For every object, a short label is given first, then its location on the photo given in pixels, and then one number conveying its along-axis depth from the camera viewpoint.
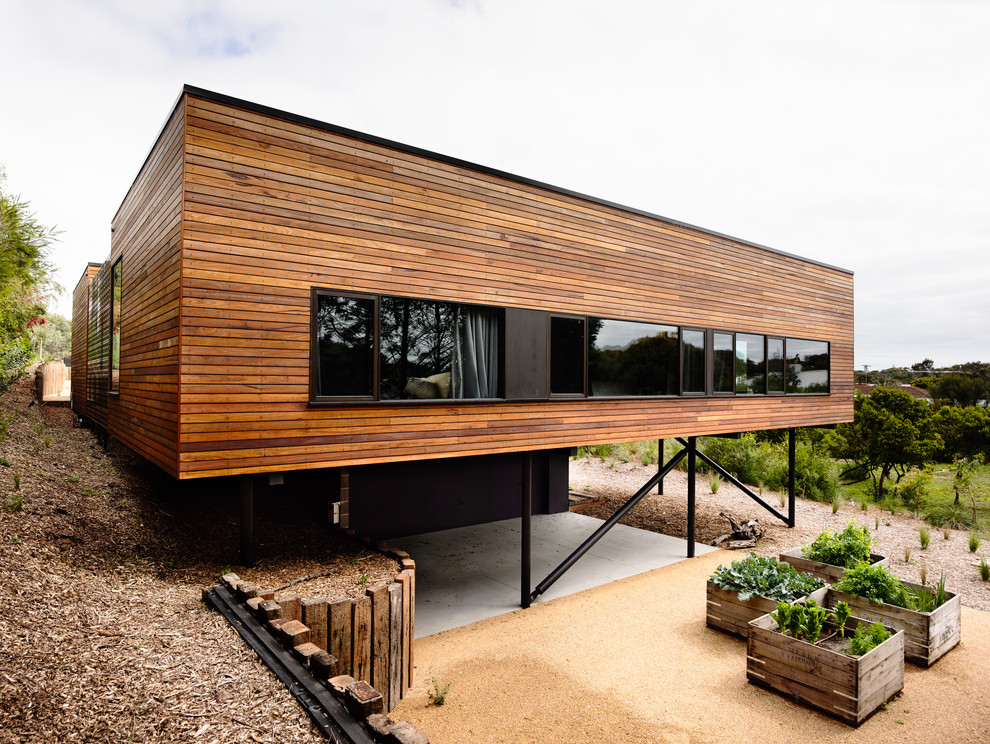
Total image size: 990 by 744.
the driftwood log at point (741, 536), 10.06
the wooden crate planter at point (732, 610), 5.91
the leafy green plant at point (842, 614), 5.03
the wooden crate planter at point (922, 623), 5.39
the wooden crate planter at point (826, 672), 4.41
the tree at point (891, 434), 16.66
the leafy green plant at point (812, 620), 4.79
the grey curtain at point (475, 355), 6.20
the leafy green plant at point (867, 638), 4.65
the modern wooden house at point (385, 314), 4.68
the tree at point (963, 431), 21.83
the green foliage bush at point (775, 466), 14.12
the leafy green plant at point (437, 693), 4.68
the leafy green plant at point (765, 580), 5.87
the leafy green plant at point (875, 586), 5.77
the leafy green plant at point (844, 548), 6.74
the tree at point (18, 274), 10.98
